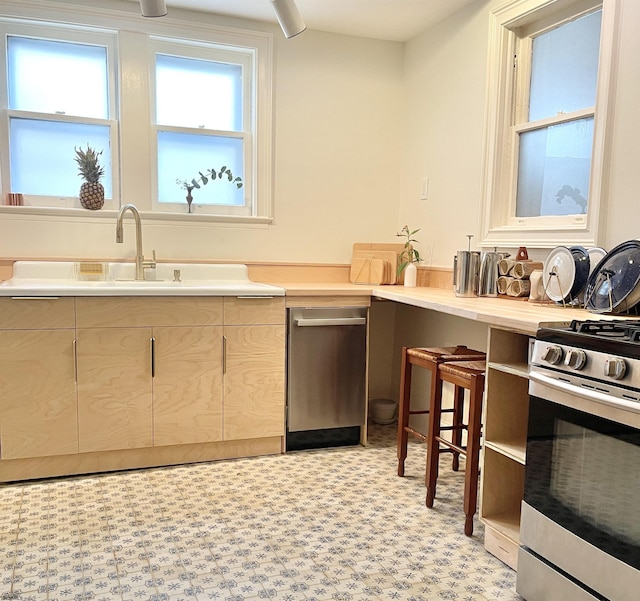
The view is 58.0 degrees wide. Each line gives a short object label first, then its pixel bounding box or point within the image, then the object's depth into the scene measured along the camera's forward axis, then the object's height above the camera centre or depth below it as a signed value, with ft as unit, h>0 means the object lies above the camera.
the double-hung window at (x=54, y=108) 10.02 +2.41
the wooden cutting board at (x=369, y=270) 11.36 -0.37
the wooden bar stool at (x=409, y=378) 8.32 -1.88
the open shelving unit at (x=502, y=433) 6.65 -2.09
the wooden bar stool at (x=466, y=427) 7.05 -2.25
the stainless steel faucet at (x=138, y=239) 9.54 +0.12
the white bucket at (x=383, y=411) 11.61 -3.20
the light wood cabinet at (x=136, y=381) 8.28 -2.05
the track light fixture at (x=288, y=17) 8.18 +3.33
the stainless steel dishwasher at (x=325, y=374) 9.70 -2.11
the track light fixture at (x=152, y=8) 7.81 +3.24
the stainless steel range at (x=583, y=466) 4.58 -1.82
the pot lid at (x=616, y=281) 6.36 -0.26
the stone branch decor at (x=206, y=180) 11.02 +1.33
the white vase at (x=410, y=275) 11.01 -0.42
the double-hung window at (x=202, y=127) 10.84 +2.31
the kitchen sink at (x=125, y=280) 8.38 -0.61
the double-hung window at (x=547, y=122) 7.55 +1.99
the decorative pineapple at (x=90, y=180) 10.13 +1.15
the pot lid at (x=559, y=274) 7.25 -0.22
